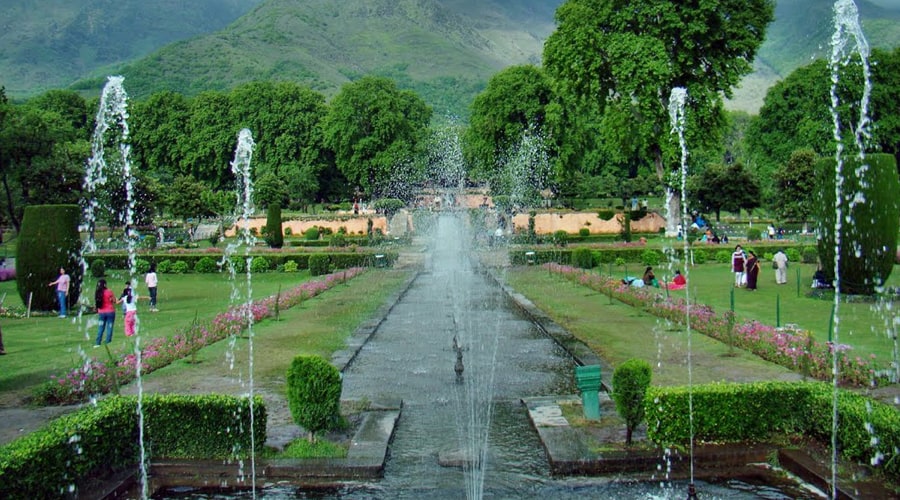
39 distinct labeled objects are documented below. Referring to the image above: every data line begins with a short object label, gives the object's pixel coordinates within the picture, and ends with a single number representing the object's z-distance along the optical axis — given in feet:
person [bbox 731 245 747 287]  71.10
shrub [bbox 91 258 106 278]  95.81
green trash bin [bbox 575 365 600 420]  29.81
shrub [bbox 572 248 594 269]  98.22
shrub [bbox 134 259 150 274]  95.59
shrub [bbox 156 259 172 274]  100.89
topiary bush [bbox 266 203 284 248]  119.34
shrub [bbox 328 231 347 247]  119.14
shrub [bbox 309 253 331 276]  95.86
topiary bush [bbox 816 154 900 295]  58.80
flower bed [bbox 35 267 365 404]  34.55
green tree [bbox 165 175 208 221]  159.22
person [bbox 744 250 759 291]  69.51
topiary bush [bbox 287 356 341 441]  27.81
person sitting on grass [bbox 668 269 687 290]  71.96
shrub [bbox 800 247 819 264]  93.36
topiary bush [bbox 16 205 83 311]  63.57
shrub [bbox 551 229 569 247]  120.57
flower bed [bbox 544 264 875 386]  34.71
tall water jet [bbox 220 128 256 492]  37.23
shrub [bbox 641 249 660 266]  97.60
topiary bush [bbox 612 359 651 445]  27.25
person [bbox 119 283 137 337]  48.62
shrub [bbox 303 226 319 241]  141.69
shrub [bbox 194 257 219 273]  100.94
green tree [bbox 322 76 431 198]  190.70
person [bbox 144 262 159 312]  63.53
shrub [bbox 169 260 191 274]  101.45
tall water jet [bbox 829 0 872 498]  25.95
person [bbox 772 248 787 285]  71.56
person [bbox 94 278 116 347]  47.16
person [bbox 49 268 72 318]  61.46
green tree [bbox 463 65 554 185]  171.01
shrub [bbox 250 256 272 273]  101.55
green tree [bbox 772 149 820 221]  131.13
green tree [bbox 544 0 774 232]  104.27
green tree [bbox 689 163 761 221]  151.43
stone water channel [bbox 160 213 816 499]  24.73
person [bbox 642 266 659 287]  72.69
